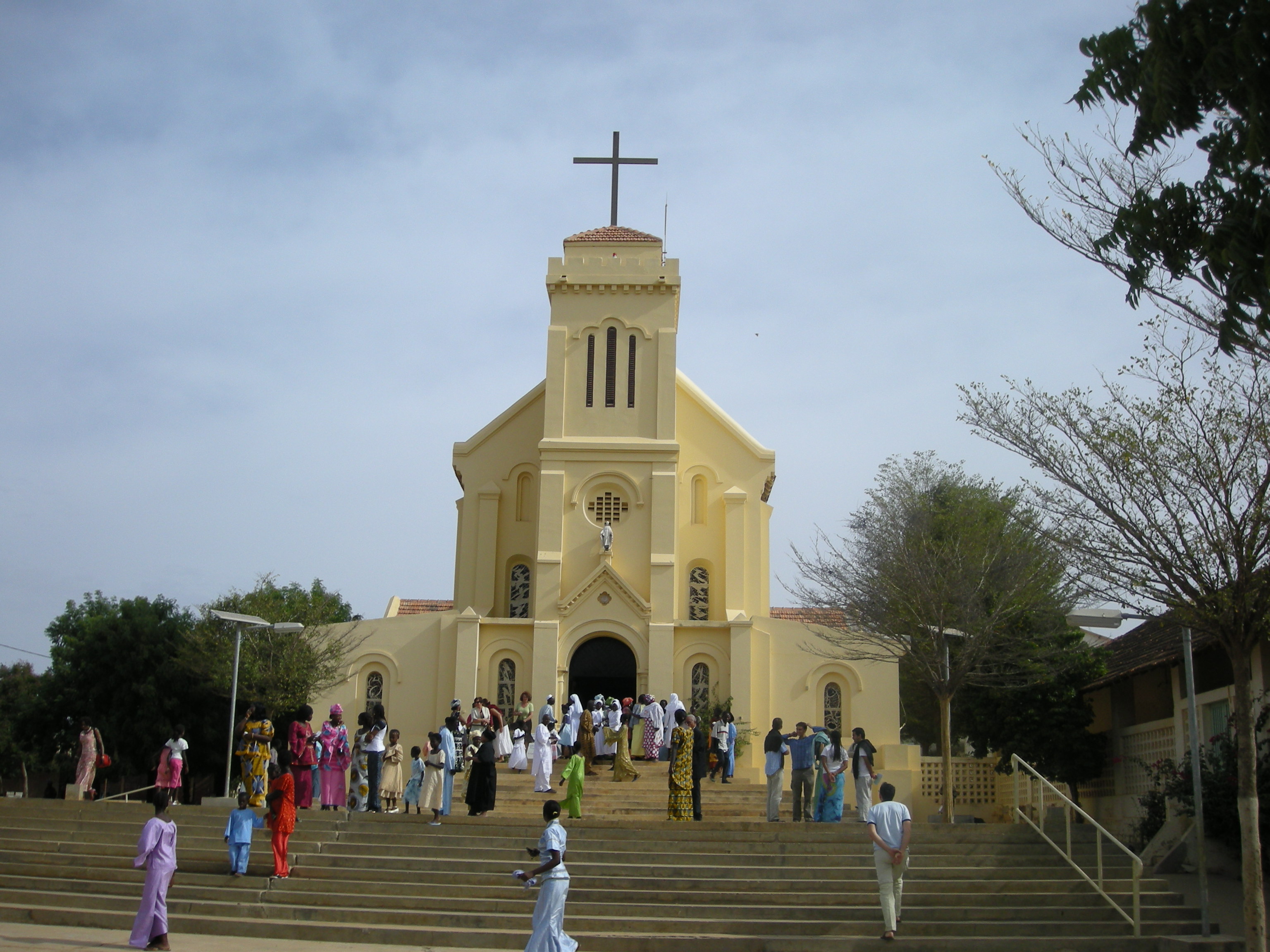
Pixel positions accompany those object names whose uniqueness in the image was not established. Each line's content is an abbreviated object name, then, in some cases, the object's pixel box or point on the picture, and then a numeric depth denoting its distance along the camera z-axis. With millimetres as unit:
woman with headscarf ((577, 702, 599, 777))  23125
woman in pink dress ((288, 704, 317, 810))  17359
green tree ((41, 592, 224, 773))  35469
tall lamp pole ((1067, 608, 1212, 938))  14258
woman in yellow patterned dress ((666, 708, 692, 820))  19078
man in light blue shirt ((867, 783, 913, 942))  13203
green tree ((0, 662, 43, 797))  38406
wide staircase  14352
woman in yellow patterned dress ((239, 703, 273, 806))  15359
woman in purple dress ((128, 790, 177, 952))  12320
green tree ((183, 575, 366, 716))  29531
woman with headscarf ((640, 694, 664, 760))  26922
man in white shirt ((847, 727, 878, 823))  19078
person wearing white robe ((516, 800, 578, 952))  11367
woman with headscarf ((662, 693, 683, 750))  26969
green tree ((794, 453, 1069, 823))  22234
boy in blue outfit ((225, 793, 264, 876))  15352
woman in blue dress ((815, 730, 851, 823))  19266
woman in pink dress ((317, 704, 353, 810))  20234
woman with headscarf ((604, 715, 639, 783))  23312
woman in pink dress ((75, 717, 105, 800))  21656
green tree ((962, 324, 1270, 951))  13117
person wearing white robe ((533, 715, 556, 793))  22500
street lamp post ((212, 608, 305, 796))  21719
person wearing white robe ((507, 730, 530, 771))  25125
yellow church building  30469
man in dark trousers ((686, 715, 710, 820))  19328
